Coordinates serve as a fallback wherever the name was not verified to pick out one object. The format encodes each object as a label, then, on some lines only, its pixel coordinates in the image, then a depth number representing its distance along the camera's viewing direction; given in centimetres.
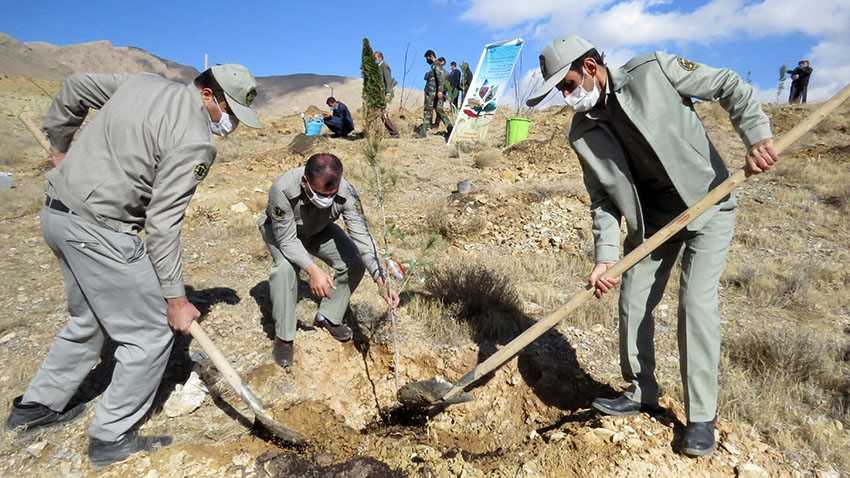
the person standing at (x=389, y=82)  1159
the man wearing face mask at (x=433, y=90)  1244
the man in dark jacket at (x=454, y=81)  1358
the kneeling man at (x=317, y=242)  319
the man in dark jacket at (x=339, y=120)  1297
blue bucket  1371
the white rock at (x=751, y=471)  238
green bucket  1107
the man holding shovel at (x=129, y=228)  229
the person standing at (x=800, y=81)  1467
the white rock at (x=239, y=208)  727
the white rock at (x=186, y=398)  300
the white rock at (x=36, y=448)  261
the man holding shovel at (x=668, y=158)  232
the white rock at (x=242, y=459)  256
